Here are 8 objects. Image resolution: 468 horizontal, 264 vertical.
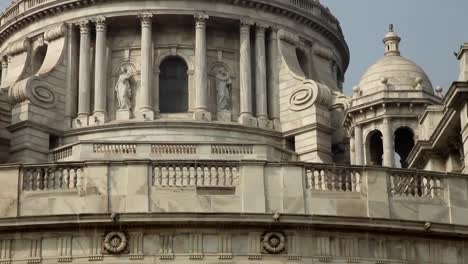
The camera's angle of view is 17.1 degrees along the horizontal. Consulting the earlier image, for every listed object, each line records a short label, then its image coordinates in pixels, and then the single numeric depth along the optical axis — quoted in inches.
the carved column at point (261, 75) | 3019.2
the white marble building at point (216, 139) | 1518.2
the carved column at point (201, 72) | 2942.9
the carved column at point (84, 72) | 2996.8
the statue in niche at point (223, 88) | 3016.7
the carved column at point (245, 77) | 2977.4
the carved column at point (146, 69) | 2938.0
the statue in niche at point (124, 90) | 2989.7
